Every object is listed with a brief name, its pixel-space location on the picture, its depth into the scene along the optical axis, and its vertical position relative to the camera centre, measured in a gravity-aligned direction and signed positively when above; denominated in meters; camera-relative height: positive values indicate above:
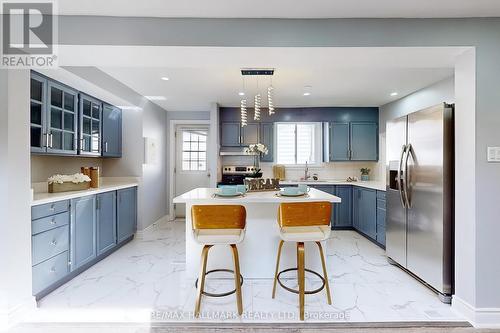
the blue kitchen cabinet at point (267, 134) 4.98 +0.63
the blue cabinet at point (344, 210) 4.65 -0.84
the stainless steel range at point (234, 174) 4.89 -0.17
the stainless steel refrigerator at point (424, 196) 2.29 -0.31
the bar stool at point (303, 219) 2.10 -0.45
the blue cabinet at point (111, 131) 3.82 +0.55
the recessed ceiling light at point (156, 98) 4.37 +1.20
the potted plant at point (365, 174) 5.08 -0.18
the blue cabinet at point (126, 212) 3.62 -0.73
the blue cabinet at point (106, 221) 3.13 -0.74
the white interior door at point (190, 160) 5.53 +0.12
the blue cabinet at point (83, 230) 2.69 -0.75
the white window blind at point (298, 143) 5.20 +0.47
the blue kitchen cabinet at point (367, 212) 3.93 -0.77
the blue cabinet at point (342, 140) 4.94 +0.51
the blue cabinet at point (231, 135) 4.98 +0.61
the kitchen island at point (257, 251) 2.69 -0.93
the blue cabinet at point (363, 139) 4.93 +0.53
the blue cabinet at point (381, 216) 3.68 -0.77
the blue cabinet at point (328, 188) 4.62 -0.42
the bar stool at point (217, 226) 2.04 -0.51
